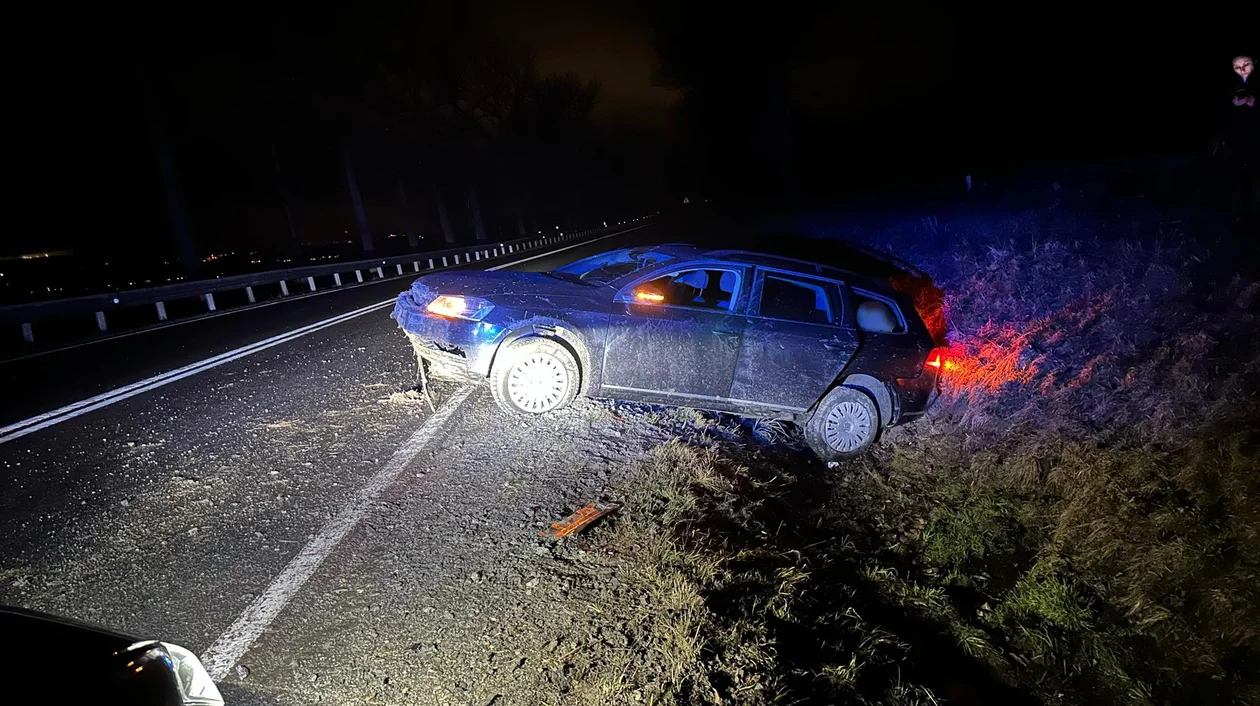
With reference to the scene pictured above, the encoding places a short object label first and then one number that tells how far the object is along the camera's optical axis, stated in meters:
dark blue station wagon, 5.09
